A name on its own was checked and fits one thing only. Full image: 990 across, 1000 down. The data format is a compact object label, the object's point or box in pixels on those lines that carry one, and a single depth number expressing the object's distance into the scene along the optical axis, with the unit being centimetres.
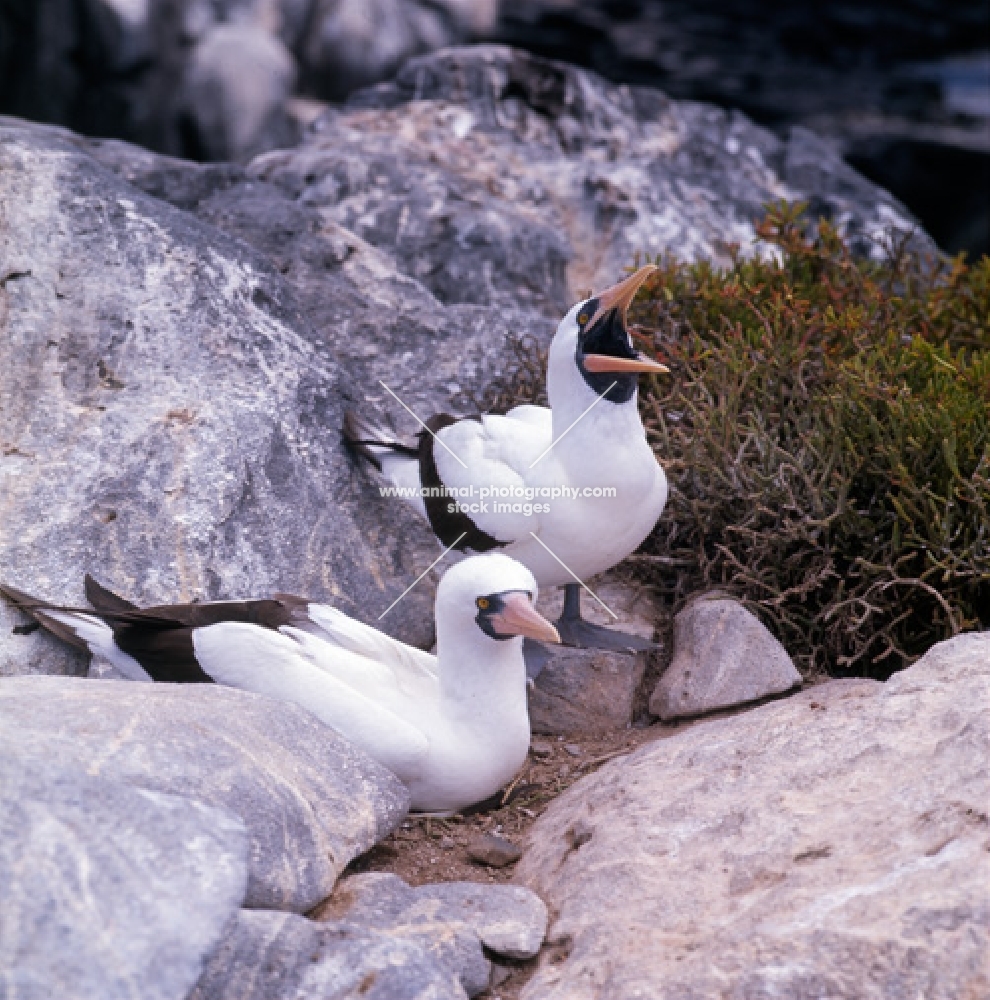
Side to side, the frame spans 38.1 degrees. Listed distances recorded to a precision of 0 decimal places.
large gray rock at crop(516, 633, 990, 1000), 308
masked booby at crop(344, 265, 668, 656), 493
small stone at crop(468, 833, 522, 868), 413
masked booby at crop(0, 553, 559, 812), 427
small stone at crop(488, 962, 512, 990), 344
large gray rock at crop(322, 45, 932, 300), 755
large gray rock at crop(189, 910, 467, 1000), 309
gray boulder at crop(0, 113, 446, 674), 494
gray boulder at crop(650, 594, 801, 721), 482
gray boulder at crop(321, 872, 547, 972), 340
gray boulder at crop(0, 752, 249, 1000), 287
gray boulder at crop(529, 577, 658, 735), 511
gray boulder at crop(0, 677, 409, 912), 336
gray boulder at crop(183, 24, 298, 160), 1764
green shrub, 502
